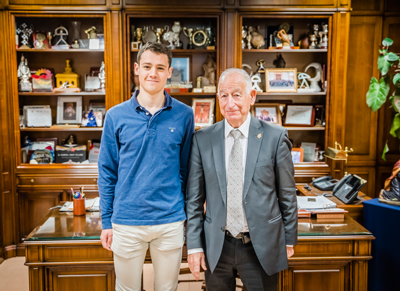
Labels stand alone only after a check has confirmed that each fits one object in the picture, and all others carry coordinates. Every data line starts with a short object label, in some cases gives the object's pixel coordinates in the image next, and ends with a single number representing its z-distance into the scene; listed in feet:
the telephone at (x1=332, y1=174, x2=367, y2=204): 8.80
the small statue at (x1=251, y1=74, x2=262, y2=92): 12.22
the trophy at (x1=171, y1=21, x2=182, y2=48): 12.14
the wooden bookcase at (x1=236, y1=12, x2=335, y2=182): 11.69
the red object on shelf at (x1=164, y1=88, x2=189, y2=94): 12.12
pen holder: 7.60
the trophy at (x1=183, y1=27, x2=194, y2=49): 12.19
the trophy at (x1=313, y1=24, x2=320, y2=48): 12.16
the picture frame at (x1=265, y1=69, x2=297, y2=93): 12.20
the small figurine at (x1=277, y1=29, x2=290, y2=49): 12.16
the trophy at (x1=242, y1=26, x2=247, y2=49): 12.09
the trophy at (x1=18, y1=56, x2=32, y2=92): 11.83
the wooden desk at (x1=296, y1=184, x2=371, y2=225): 8.77
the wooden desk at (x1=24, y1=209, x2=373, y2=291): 6.51
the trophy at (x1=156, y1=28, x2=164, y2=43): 12.03
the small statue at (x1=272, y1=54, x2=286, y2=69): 12.53
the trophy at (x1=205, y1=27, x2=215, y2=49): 12.23
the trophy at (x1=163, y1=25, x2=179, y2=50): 12.16
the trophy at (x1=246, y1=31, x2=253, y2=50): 12.11
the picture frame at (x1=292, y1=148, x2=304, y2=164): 12.39
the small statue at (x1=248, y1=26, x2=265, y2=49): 12.13
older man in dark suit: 5.04
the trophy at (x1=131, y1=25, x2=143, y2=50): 11.90
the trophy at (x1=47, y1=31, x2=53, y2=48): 11.98
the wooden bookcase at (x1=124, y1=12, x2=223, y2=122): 11.41
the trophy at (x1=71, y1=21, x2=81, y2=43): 12.11
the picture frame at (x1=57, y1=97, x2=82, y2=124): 12.60
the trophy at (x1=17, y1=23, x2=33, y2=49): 11.80
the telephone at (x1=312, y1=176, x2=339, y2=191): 10.08
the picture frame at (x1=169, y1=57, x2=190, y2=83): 12.57
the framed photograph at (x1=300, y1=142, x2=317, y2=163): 12.69
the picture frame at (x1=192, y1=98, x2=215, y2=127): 12.29
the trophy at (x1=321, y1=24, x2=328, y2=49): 11.93
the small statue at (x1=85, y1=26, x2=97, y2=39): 11.93
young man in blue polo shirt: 5.34
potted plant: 11.05
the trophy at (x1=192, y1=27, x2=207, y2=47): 12.16
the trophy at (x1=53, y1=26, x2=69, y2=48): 12.05
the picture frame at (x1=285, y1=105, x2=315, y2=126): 12.61
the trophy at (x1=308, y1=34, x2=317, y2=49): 12.15
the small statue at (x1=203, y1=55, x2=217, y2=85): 12.30
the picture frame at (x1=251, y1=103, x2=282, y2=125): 12.50
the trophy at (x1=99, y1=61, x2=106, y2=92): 12.01
